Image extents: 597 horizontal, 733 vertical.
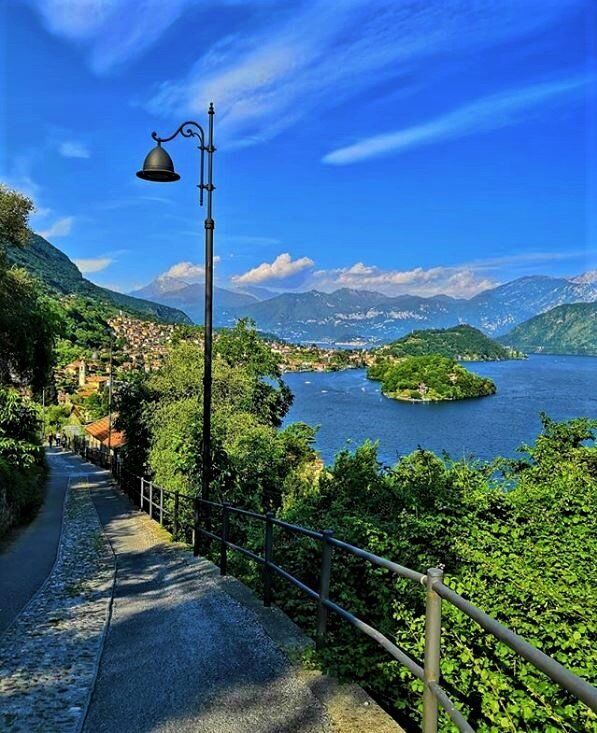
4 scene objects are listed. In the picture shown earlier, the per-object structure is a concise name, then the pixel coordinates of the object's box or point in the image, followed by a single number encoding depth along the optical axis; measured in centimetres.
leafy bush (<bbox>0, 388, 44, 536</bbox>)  1595
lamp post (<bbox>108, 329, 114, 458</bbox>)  2477
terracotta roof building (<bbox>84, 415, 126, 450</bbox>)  4414
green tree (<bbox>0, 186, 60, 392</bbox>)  1481
